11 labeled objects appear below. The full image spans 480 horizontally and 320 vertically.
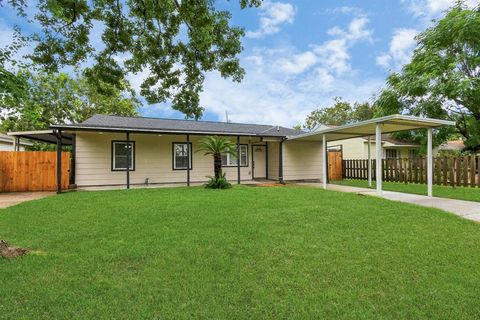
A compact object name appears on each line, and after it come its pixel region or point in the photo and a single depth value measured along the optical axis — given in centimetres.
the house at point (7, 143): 1761
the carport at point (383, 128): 820
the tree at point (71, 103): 2092
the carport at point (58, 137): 1005
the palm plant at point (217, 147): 1120
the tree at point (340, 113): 3438
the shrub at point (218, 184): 1077
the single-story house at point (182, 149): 1051
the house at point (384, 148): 2045
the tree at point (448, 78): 1548
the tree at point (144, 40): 630
